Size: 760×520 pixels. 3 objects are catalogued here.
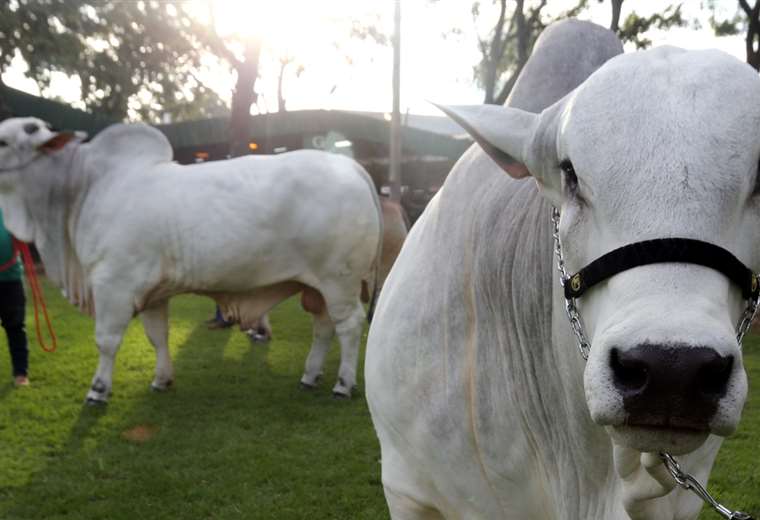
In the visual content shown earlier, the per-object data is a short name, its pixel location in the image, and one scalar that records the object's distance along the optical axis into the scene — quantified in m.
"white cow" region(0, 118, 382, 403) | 5.35
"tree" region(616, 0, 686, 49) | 12.98
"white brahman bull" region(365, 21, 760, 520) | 1.12
